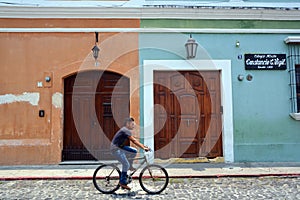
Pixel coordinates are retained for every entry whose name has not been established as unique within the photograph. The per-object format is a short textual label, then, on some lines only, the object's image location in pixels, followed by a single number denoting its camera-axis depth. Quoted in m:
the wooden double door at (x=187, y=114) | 8.00
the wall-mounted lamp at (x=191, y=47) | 7.83
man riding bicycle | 5.33
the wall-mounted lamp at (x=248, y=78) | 8.08
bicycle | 5.40
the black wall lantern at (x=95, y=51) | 7.77
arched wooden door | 8.06
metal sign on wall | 8.08
